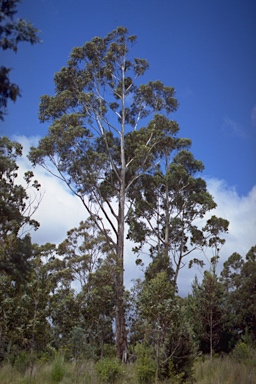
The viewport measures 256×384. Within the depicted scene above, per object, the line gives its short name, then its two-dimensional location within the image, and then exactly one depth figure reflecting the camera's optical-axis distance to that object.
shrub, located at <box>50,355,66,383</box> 13.91
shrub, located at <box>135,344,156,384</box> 14.03
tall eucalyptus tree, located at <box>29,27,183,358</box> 23.95
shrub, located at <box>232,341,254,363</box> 17.75
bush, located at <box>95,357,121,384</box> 14.22
